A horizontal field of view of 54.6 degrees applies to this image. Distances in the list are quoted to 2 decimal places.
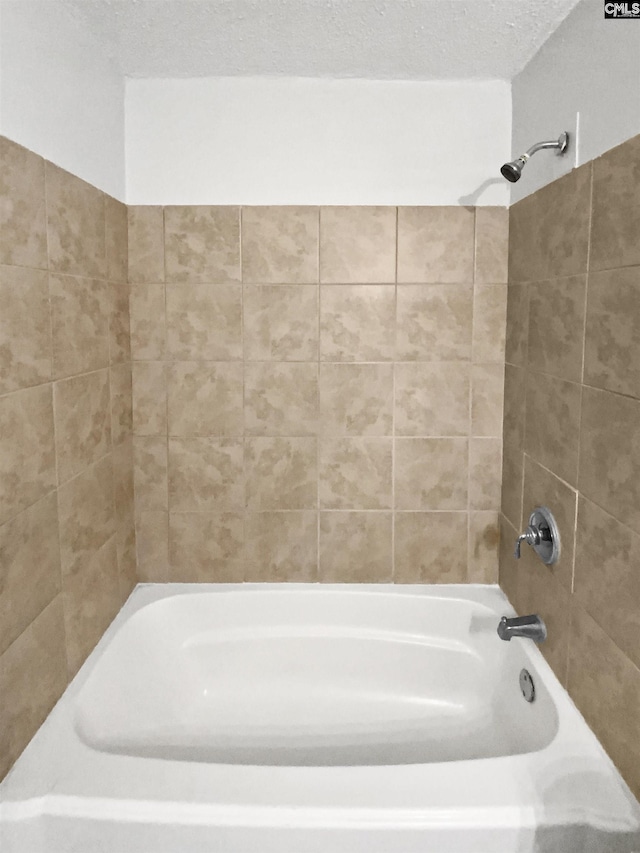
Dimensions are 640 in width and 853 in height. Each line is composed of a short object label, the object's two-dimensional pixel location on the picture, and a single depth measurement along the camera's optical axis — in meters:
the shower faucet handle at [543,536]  1.52
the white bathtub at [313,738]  1.15
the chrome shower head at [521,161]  1.49
